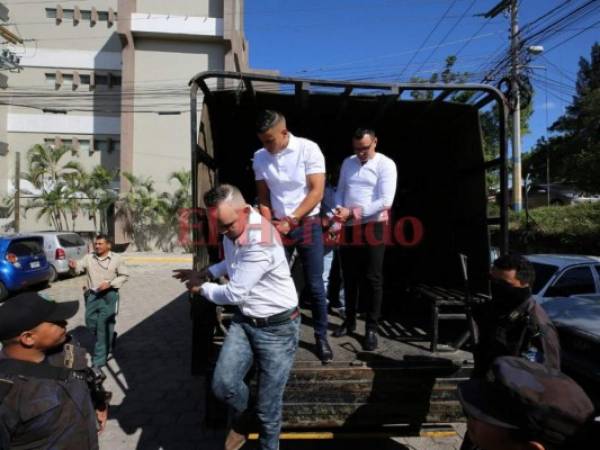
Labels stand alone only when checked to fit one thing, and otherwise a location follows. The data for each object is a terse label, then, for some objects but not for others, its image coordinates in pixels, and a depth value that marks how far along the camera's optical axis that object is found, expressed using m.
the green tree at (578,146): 9.62
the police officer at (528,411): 1.15
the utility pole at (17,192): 20.40
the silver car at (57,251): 12.47
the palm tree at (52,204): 21.23
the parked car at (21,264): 9.88
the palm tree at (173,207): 21.05
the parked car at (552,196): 20.18
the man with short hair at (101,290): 5.18
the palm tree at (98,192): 21.42
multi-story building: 23.17
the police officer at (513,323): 2.37
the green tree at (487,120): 13.32
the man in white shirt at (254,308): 2.42
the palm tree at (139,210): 21.36
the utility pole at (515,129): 12.20
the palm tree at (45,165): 21.73
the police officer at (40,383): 1.82
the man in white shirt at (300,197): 3.04
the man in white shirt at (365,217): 3.41
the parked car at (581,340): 3.84
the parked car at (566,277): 6.34
